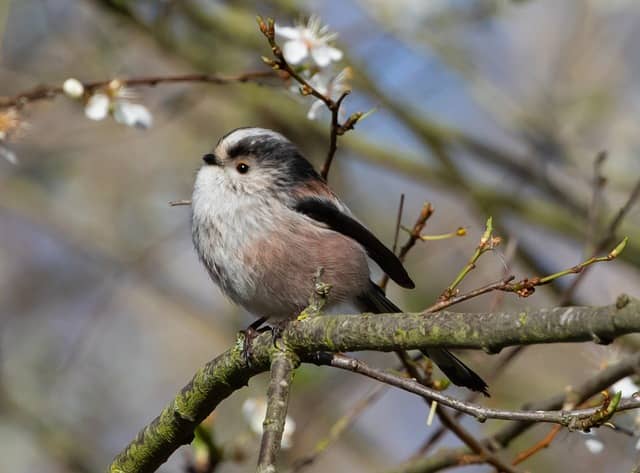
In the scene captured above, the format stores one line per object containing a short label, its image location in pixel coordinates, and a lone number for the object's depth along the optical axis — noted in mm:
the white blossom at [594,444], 6051
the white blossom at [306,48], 6406
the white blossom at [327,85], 6473
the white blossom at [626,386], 5838
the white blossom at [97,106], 6887
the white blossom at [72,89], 6762
